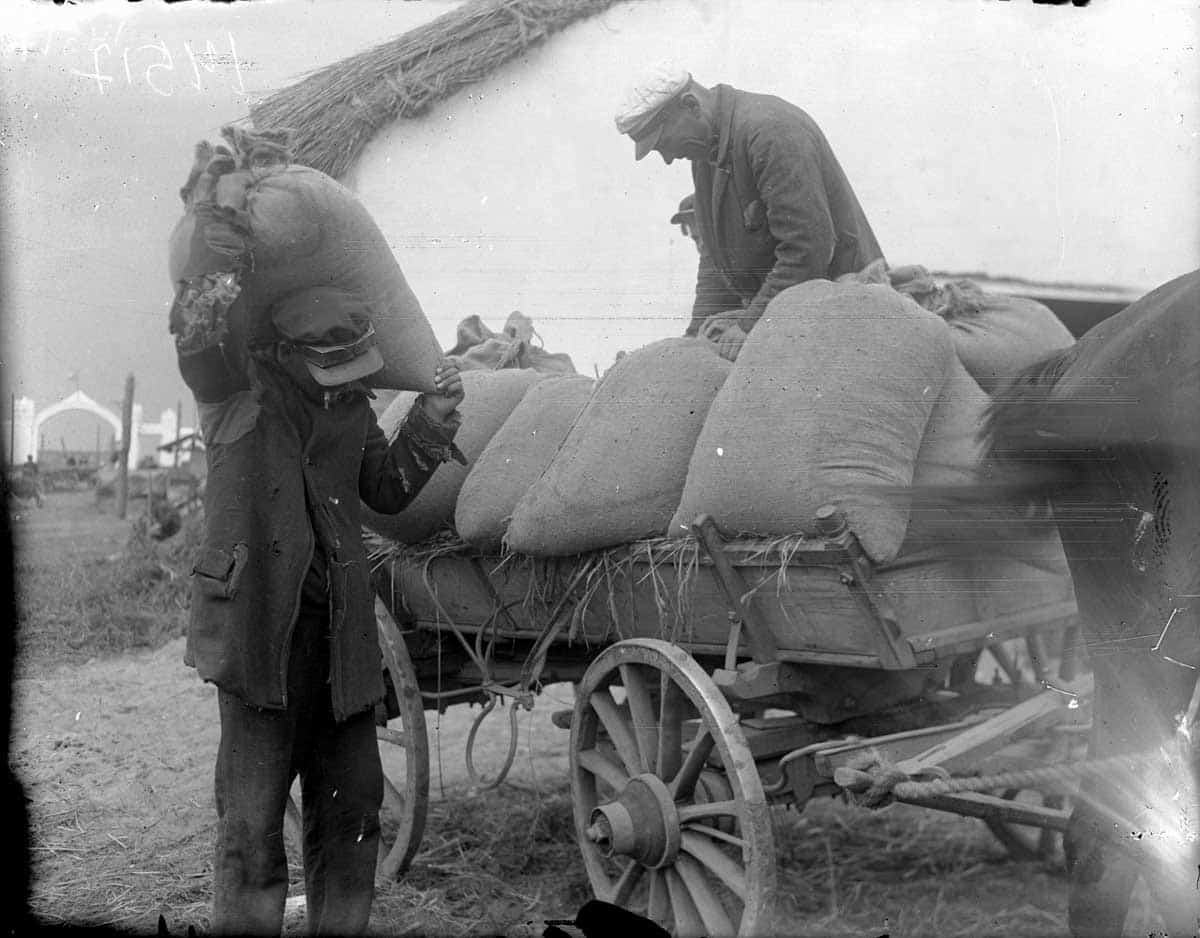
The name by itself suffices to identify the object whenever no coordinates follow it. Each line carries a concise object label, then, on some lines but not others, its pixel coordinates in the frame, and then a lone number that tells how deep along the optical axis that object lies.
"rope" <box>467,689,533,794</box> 3.63
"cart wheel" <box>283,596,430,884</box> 3.61
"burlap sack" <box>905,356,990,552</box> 2.81
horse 2.44
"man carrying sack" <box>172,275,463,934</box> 2.43
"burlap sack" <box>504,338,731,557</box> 2.98
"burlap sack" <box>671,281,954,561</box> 2.63
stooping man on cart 3.24
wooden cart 2.70
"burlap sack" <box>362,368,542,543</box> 3.54
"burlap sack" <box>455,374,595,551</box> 3.29
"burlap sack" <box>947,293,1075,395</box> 3.18
